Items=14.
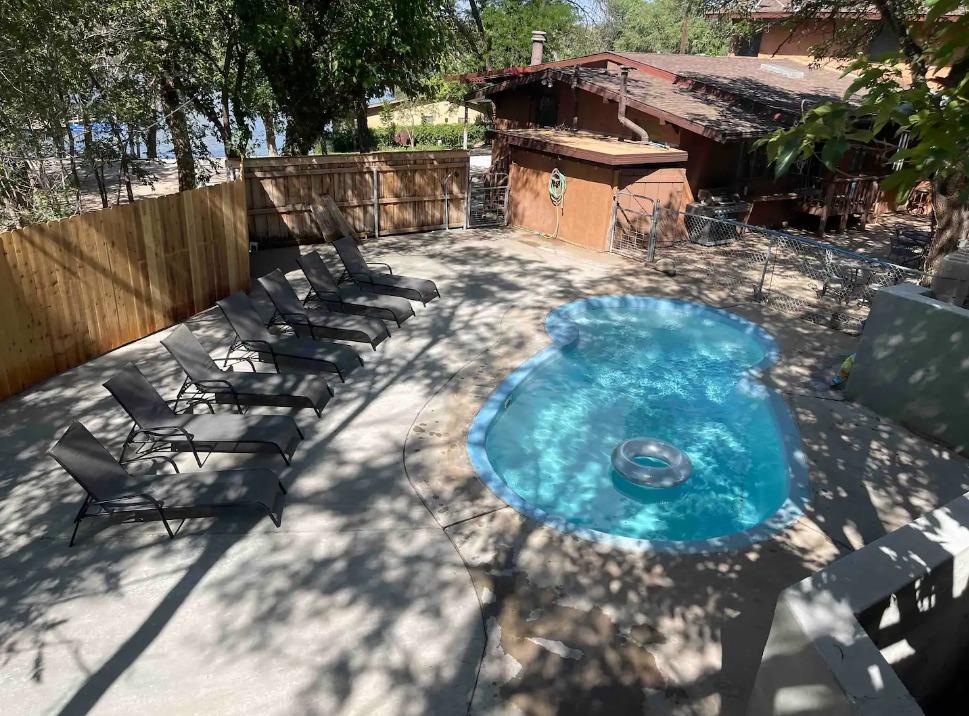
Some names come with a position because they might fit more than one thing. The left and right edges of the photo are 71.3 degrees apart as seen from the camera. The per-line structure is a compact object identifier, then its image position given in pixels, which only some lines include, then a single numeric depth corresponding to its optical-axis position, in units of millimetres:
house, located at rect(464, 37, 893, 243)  15945
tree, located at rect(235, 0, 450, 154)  14141
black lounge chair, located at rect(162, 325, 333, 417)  7660
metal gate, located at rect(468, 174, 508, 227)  18203
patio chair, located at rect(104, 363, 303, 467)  6727
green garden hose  16328
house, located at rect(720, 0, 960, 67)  19953
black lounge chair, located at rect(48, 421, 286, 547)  5586
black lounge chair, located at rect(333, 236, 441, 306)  11656
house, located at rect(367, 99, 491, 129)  42844
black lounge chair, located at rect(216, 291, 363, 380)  8766
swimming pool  7344
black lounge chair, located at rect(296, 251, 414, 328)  10766
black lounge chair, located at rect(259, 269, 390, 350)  9750
